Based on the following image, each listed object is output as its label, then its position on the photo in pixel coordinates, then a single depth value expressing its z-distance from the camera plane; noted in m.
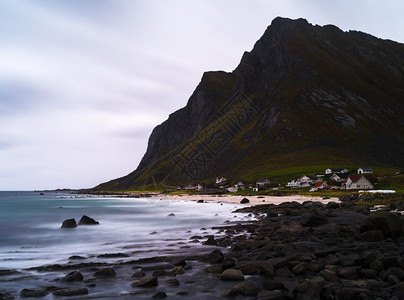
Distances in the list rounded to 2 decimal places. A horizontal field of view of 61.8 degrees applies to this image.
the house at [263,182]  147.02
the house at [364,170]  138.62
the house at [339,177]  126.88
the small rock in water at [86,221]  55.58
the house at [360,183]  101.62
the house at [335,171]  144.38
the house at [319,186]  118.00
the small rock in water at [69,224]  51.75
